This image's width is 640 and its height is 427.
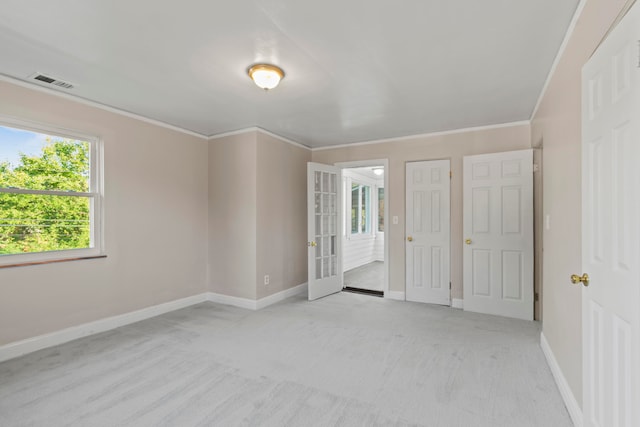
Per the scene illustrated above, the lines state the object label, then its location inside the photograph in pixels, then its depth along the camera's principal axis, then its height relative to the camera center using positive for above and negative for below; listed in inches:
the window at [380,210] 339.3 +2.5
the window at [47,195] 109.7 +6.5
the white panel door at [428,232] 172.7 -10.8
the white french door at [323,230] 182.5 -11.0
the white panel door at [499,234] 147.9 -10.4
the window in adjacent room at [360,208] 301.0 +4.1
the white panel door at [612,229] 44.6 -2.7
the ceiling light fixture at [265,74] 97.8 +43.8
